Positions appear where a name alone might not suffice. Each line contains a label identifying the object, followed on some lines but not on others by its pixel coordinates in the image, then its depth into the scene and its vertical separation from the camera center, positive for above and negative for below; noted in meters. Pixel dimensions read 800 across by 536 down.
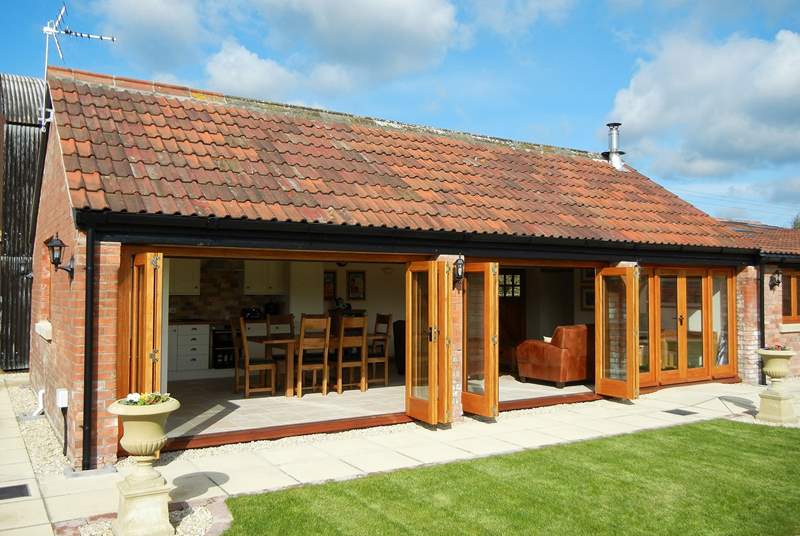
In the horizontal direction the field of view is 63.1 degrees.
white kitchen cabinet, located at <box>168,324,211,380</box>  11.71 -1.10
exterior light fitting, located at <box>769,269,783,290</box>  11.76 +0.11
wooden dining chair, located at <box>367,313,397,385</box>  10.55 -1.11
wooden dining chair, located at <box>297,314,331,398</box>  9.45 -0.81
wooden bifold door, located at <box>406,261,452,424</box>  7.73 -0.62
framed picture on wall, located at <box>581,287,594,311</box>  14.04 -0.24
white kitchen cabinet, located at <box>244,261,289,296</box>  12.97 +0.22
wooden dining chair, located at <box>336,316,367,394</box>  9.95 -0.83
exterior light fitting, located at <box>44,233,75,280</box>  6.47 +0.39
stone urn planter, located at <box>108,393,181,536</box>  4.36 -1.31
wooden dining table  9.41 -0.80
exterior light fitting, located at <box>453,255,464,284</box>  7.86 +0.23
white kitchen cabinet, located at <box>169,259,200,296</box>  12.38 +0.23
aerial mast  10.45 +4.40
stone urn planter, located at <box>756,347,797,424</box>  8.15 -1.36
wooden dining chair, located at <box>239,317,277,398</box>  9.26 -1.14
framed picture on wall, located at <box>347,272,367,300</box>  14.12 +0.06
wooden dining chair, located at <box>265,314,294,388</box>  10.20 -0.77
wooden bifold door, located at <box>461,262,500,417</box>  7.88 -0.65
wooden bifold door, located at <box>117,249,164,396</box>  6.05 -0.33
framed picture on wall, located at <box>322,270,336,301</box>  13.82 +0.07
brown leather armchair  10.58 -1.15
